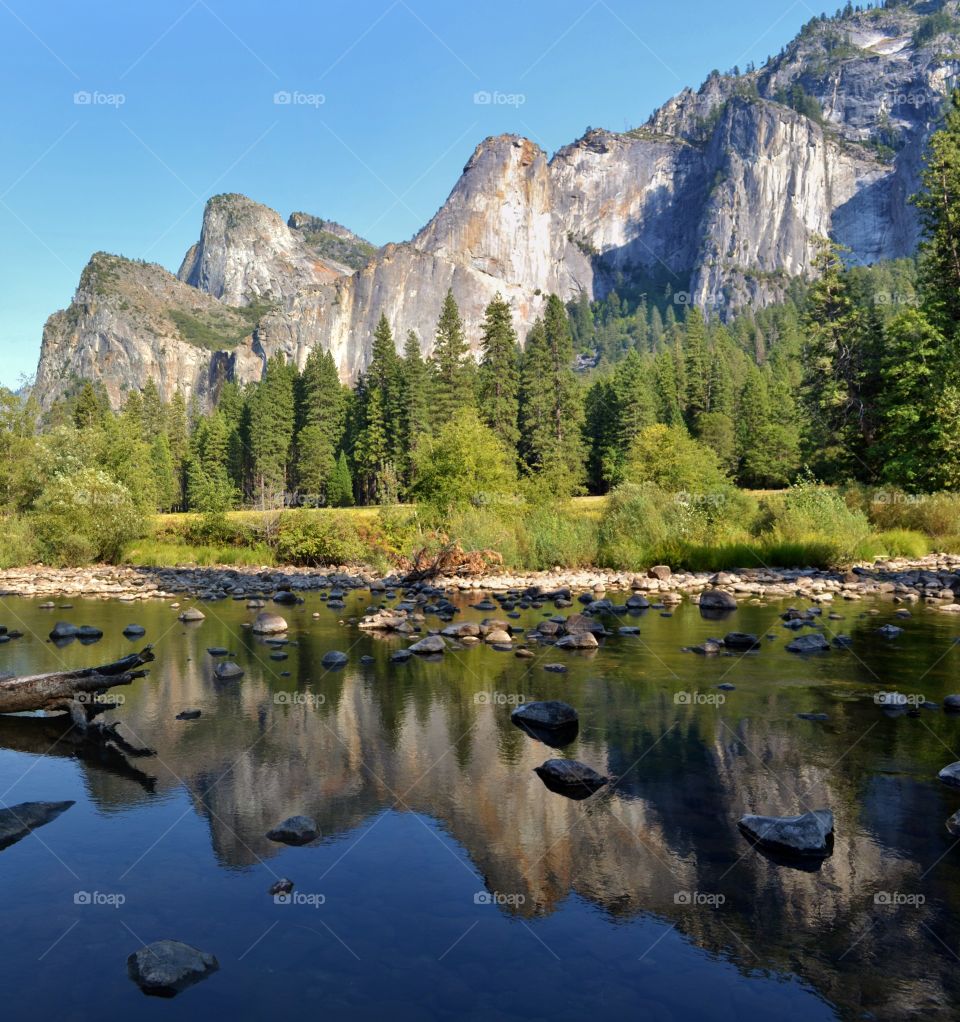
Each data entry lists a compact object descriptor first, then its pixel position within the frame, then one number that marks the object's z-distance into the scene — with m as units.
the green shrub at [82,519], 36.59
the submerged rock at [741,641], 16.06
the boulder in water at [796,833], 6.93
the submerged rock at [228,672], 14.16
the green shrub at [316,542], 37.66
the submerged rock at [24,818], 7.53
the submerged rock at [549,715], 10.88
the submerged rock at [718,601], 21.44
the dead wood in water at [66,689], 11.38
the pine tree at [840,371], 41.81
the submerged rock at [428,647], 16.23
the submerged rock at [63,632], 18.38
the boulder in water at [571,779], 8.53
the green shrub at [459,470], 38.38
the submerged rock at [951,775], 8.38
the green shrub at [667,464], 53.04
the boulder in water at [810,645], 15.49
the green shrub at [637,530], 30.98
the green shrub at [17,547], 37.39
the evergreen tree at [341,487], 92.19
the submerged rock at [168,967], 5.20
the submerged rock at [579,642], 16.39
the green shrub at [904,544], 29.92
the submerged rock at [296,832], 7.40
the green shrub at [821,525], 29.41
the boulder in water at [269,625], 19.24
